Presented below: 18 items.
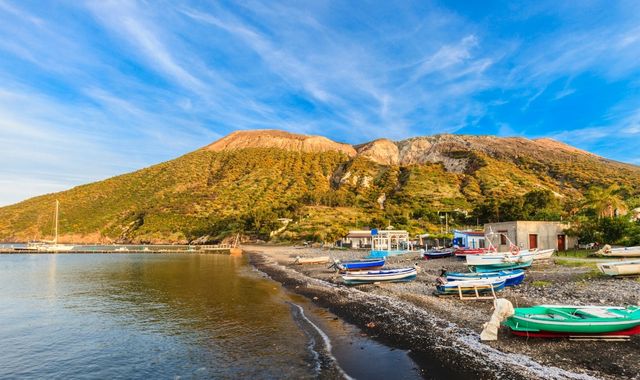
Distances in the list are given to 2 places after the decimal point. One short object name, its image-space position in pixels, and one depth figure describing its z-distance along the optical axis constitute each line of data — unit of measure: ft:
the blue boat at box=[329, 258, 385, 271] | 122.21
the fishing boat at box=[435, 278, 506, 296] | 70.33
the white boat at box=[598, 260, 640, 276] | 74.43
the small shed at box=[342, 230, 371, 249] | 251.58
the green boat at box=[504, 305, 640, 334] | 41.68
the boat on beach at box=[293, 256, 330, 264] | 166.61
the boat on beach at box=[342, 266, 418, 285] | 95.81
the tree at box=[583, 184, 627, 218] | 151.74
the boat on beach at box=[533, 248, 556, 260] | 112.68
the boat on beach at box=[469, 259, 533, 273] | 101.96
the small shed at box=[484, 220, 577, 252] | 134.00
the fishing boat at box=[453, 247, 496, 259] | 130.27
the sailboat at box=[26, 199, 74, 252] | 328.08
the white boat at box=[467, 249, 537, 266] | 103.35
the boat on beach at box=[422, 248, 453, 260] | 155.25
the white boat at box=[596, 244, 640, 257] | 101.92
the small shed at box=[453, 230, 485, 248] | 163.89
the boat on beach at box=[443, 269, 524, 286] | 74.34
